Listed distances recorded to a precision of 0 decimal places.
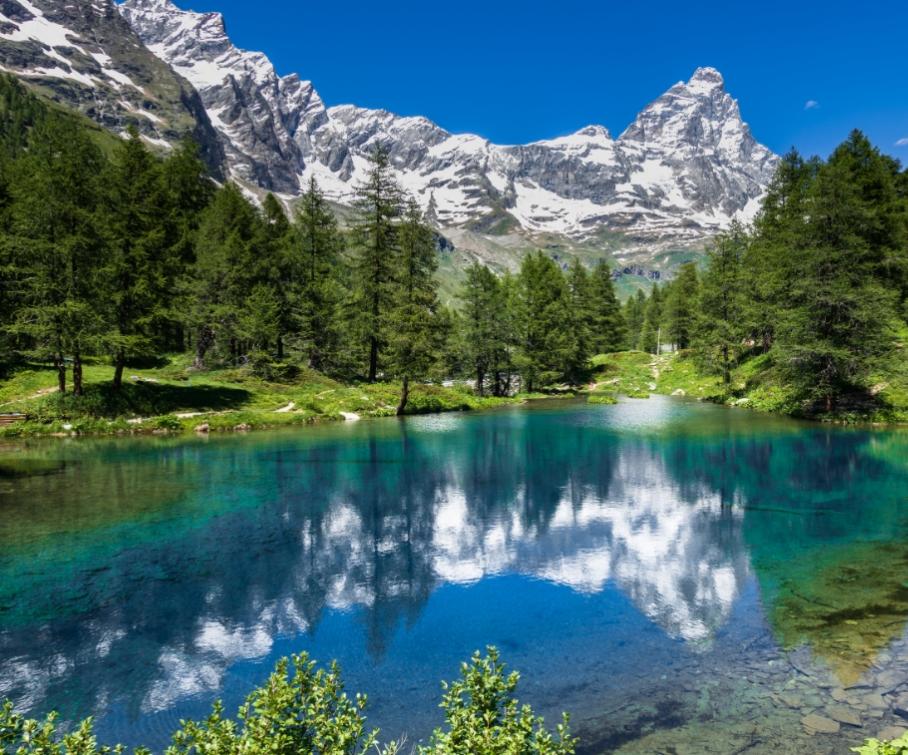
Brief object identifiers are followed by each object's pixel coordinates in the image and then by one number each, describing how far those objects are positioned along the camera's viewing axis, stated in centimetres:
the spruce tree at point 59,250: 3578
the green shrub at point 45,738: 491
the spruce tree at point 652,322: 12669
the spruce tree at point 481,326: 6531
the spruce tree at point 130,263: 3928
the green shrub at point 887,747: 514
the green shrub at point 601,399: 5863
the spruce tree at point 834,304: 3956
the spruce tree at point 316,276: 5781
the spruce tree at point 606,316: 10369
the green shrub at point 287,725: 531
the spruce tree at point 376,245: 5500
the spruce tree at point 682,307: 9044
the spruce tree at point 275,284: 5403
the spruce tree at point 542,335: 7000
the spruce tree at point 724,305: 6122
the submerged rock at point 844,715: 816
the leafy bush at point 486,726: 540
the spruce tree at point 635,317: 14738
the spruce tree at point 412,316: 4566
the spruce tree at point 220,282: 5212
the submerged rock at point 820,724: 801
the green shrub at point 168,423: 3728
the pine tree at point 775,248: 4951
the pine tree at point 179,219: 4616
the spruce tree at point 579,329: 7575
